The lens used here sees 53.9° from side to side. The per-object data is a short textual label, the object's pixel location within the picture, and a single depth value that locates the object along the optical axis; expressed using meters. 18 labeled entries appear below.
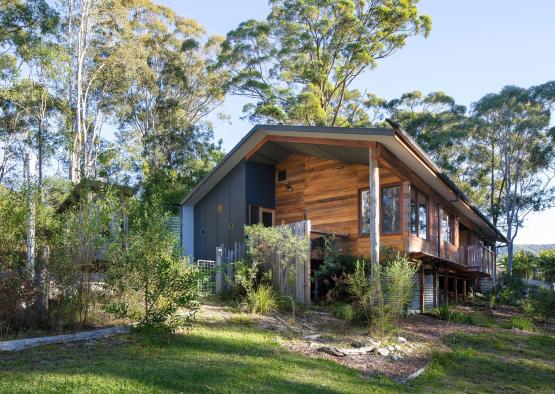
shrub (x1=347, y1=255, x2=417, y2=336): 9.83
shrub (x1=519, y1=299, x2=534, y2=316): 15.73
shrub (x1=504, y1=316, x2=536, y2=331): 13.65
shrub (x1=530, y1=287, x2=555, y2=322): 15.17
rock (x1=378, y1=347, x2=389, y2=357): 8.96
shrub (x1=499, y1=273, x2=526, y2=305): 19.39
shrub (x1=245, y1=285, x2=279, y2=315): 11.45
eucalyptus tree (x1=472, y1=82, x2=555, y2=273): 31.66
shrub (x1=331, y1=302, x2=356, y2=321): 11.22
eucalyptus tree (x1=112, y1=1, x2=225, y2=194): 33.34
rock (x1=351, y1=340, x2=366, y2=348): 9.14
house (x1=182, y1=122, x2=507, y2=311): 14.55
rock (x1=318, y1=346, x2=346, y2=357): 8.52
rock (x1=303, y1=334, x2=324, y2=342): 9.42
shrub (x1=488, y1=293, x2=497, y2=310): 16.49
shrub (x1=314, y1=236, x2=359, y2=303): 14.09
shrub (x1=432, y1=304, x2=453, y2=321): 14.41
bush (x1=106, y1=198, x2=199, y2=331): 7.69
